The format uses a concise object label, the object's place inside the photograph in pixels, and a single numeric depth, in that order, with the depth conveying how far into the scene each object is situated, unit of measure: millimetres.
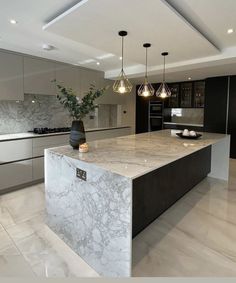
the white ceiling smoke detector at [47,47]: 3322
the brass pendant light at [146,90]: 3321
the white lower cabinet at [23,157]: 3377
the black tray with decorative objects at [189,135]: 3332
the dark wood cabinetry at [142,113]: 7188
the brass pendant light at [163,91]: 3604
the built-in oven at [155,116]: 6879
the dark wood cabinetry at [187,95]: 6110
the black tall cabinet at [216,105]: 5629
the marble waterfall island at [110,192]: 1633
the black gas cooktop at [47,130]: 4120
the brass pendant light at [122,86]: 2926
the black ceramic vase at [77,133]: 2328
